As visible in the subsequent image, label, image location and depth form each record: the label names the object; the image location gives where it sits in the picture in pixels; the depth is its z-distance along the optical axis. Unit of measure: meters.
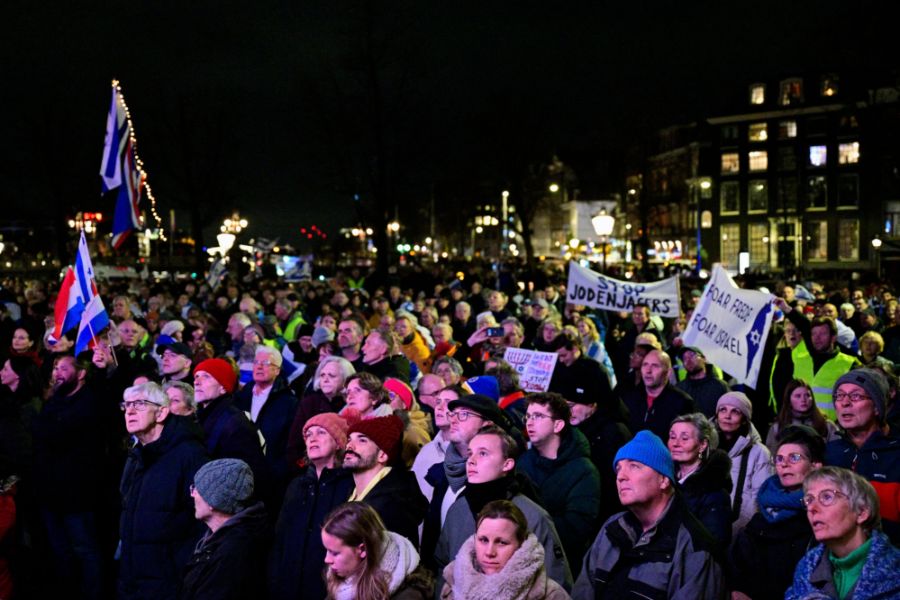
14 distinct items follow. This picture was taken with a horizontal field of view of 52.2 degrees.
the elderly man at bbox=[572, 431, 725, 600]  3.86
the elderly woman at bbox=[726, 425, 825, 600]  4.41
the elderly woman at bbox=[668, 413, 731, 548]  4.86
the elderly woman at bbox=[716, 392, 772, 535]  5.61
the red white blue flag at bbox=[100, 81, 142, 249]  16.45
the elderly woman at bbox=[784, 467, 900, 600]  3.71
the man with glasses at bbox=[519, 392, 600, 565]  5.18
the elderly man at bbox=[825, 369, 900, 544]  5.07
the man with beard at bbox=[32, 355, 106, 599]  6.77
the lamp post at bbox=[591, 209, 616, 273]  19.67
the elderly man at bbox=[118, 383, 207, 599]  5.33
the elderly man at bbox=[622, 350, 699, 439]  7.62
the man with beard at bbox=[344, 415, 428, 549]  4.73
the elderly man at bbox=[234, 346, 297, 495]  7.14
